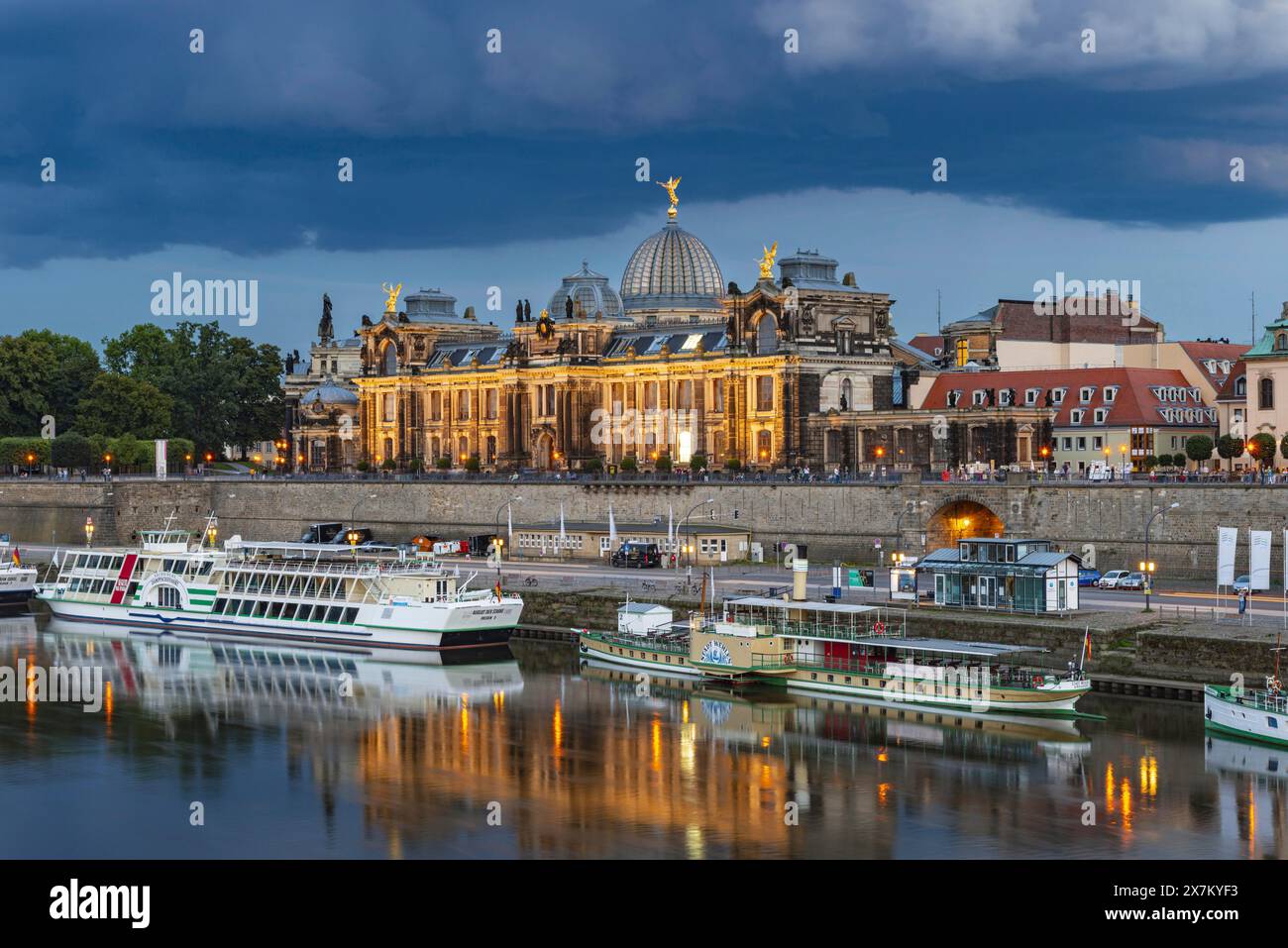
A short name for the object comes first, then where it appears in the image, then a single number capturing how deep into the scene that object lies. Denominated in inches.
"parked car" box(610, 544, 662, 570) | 3941.9
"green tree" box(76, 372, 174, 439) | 6441.9
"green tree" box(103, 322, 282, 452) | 7032.5
